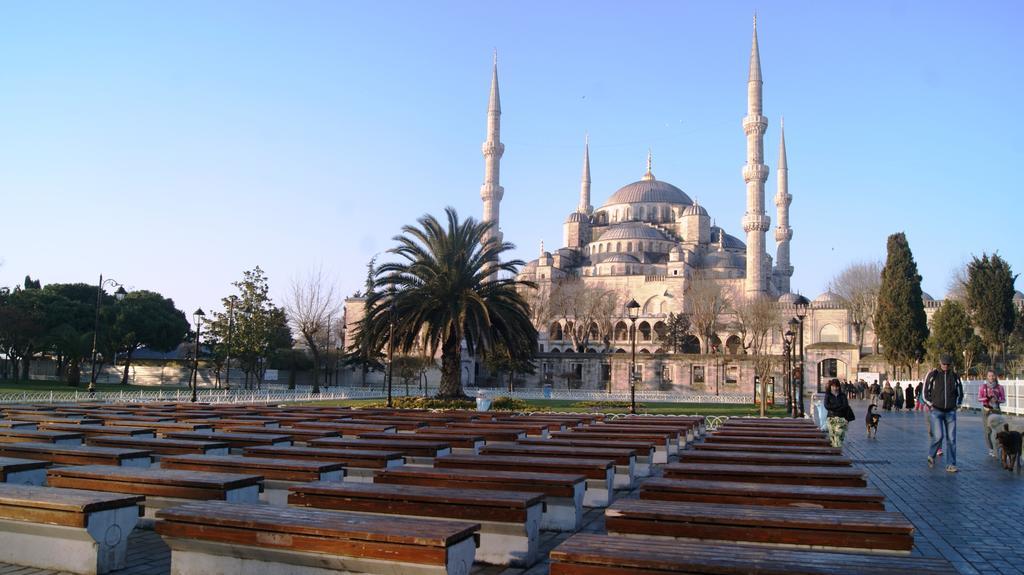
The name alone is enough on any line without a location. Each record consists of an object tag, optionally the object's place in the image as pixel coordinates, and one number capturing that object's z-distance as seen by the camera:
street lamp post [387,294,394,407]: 22.96
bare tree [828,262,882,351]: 54.03
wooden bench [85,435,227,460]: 7.96
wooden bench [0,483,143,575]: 4.41
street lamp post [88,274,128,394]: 29.90
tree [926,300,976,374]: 38.69
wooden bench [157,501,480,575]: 3.67
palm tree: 23.39
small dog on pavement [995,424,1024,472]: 9.77
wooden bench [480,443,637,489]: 7.34
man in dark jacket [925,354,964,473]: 9.98
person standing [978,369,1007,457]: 11.44
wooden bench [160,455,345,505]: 6.09
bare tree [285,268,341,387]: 41.78
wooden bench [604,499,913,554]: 3.95
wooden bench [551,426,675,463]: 9.41
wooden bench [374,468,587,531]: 5.55
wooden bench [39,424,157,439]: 9.17
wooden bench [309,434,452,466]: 8.27
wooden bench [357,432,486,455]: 9.26
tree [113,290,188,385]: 44.47
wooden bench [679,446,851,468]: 6.71
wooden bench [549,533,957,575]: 3.17
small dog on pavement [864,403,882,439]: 15.06
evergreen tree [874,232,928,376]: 41.25
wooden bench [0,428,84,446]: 8.54
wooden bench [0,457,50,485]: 5.88
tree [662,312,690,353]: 59.75
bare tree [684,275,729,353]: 56.78
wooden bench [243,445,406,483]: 7.08
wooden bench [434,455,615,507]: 6.36
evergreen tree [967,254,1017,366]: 40.16
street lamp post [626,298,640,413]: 20.39
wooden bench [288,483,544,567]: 4.71
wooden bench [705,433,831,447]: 8.86
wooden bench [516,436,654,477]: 8.24
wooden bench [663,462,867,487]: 5.66
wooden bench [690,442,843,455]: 7.80
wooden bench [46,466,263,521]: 5.26
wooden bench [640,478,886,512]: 4.75
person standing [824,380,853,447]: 12.15
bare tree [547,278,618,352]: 61.31
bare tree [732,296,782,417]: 51.06
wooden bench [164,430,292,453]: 8.64
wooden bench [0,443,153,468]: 6.84
